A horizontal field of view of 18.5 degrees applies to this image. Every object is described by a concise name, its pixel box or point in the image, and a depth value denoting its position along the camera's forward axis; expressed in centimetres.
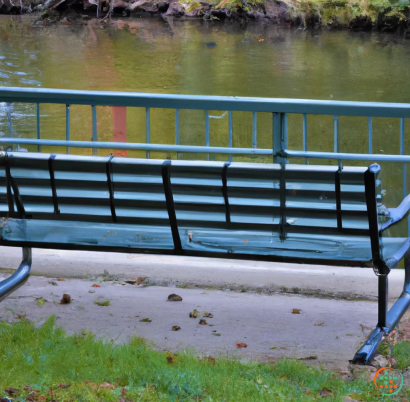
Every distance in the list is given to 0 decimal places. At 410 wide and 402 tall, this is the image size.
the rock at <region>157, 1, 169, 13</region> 6116
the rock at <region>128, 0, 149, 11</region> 6163
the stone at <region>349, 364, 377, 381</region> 499
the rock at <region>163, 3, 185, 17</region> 6017
